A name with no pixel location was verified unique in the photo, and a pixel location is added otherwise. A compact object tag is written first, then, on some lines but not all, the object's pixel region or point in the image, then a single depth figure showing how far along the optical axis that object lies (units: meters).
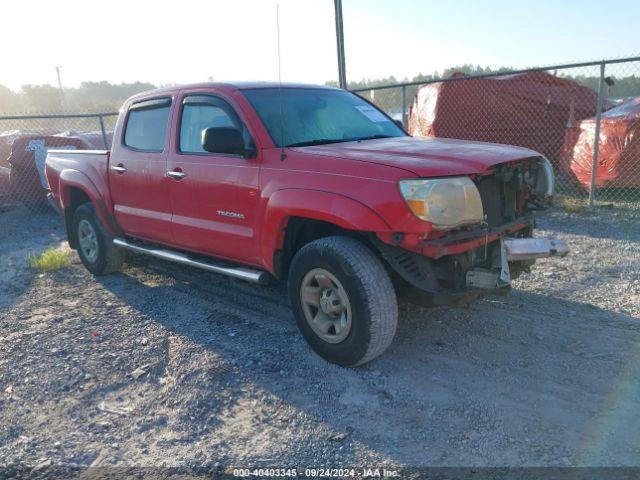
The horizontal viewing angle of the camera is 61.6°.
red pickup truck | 3.19
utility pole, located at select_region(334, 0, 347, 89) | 8.69
